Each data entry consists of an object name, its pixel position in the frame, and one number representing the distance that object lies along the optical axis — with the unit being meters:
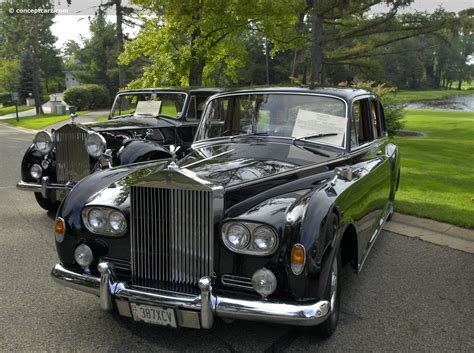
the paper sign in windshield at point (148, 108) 7.88
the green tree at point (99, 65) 45.06
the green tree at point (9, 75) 53.00
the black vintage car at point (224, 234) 2.65
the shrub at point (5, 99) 53.83
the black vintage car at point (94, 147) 5.90
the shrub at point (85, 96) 37.72
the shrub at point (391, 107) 17.44
